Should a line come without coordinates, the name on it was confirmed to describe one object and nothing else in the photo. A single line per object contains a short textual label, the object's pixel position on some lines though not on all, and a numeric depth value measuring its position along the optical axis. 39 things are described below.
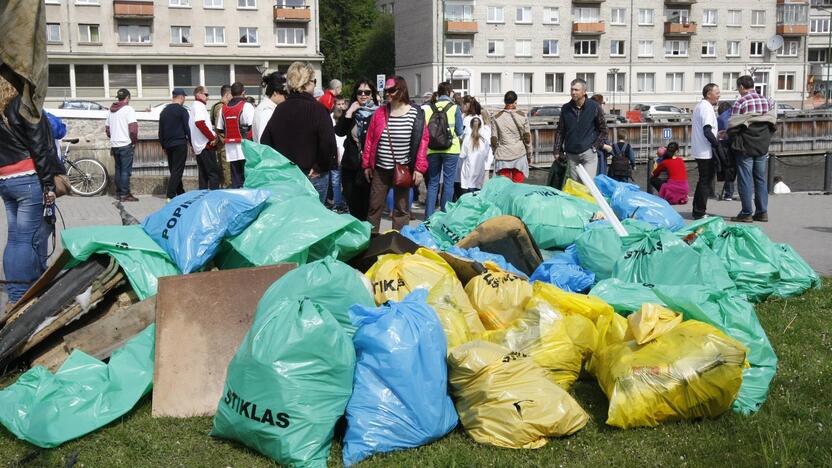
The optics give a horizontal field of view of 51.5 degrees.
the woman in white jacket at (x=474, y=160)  10.97
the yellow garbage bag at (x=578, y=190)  7.83
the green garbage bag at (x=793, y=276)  6.43
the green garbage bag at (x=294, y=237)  5.22
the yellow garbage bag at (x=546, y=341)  4.38
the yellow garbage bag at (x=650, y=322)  4.21
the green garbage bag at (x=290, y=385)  3.73
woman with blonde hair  7.47
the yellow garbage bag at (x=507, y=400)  3.83
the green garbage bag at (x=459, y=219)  6.92
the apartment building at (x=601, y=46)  63.47
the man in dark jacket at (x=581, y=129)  10.28
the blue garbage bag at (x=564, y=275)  5.79
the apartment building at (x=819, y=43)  76.62
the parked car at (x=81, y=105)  36.59
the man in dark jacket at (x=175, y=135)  12.98
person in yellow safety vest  10.34
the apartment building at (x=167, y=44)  54.84
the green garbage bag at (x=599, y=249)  6.12
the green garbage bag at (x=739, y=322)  4.25
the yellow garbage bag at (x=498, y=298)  4.91
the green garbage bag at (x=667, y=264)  5.61
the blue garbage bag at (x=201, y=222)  5.12
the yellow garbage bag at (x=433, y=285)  4.54
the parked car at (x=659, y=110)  48.71
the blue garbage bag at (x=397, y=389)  3.82
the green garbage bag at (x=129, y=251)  5.01
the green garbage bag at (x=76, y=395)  3.99
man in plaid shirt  10.41
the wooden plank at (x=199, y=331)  4.36
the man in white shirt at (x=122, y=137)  13.80
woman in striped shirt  7.98
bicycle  14.52
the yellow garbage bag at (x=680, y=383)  3.93
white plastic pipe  6.71
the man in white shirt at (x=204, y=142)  12.22
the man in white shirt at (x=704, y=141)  11.12
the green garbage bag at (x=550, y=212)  6.90
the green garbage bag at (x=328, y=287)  4.35
